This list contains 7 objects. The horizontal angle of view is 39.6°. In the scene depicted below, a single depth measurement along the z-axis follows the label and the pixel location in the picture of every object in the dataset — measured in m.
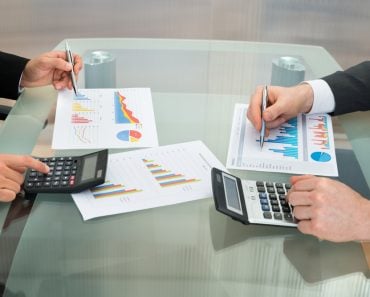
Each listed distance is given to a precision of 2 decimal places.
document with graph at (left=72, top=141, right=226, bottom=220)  0.85
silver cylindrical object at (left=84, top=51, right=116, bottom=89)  1.28
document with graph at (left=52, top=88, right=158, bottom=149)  1.04
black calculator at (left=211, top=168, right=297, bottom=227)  0.79
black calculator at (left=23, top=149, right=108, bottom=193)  0.86
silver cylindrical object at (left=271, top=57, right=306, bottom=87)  1.31
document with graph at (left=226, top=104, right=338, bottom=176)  0.96
